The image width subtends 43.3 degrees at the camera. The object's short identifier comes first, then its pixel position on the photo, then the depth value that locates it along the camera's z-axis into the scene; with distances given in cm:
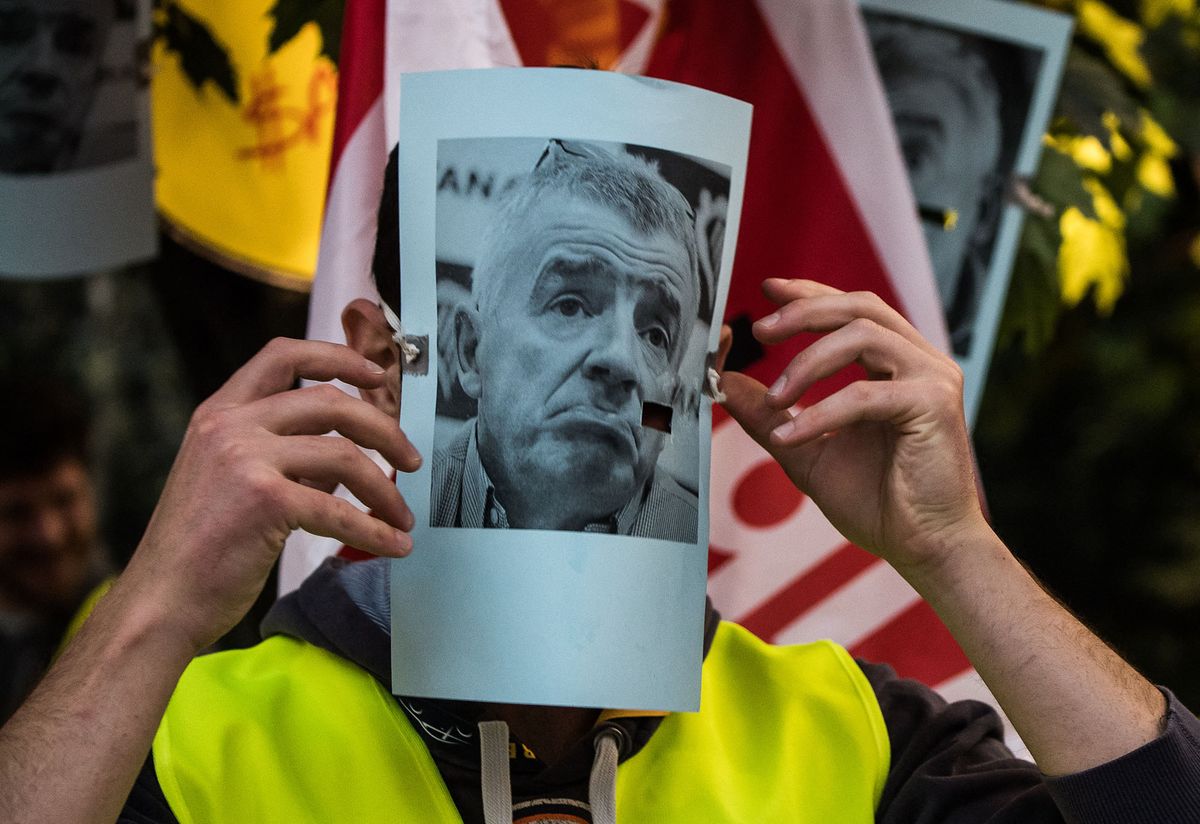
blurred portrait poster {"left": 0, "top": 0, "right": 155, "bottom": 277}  236
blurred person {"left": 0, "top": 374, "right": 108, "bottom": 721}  374
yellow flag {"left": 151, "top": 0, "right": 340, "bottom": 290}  253
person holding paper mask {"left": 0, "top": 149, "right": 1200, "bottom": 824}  143
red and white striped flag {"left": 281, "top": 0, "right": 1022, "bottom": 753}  247
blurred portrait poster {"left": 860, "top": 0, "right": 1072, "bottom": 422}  258
